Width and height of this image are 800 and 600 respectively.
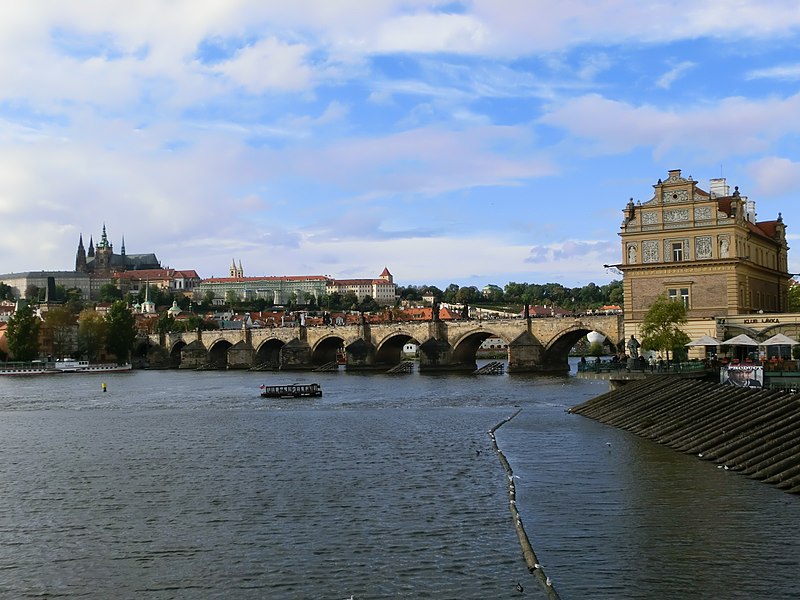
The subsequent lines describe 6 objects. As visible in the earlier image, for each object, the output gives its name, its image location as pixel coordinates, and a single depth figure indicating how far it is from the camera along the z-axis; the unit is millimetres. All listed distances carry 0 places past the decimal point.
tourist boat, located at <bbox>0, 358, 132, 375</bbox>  136875
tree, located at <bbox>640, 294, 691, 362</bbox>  57656
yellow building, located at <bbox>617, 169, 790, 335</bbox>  64188
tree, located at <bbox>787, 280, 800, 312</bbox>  91300
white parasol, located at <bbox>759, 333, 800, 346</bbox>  49188
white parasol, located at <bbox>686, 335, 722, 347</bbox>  54528
